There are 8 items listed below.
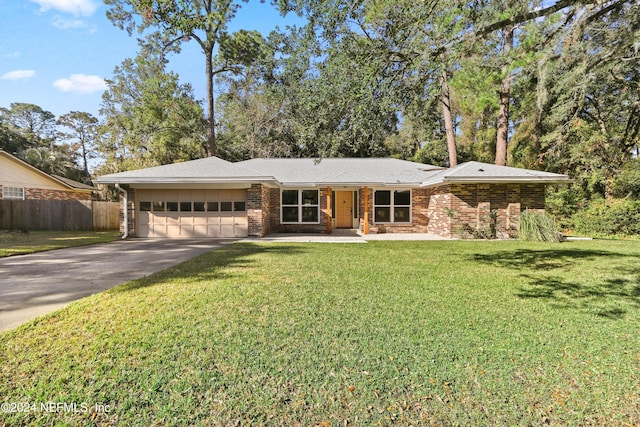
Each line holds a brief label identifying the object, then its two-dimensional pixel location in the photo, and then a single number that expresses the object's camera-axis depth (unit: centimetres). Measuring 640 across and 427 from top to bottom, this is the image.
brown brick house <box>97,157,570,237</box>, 1179
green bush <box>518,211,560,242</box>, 1121
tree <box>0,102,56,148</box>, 3525
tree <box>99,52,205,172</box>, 2133
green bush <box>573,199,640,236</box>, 1265
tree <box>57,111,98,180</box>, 3453
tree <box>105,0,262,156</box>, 1627
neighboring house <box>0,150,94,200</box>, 1634
